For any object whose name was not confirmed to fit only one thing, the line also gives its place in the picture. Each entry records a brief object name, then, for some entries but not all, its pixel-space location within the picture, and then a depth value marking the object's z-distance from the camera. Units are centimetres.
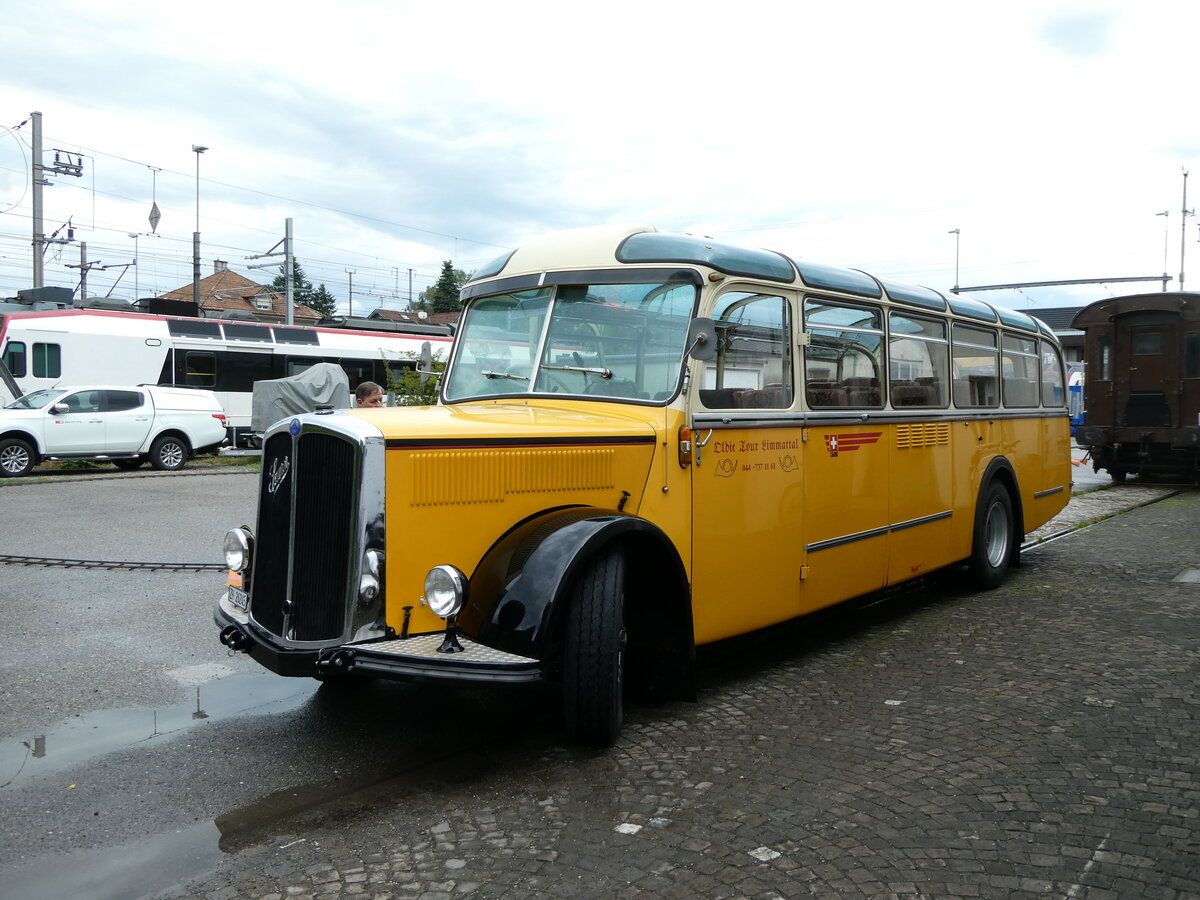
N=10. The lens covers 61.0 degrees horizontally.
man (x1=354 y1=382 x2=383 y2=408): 920
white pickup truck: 1842
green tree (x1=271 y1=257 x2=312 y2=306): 9581
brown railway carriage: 1856
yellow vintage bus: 419
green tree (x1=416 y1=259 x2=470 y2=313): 8481
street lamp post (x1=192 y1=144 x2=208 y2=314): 3941
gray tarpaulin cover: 2131
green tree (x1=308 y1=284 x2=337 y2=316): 10550
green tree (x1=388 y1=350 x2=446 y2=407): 1805
